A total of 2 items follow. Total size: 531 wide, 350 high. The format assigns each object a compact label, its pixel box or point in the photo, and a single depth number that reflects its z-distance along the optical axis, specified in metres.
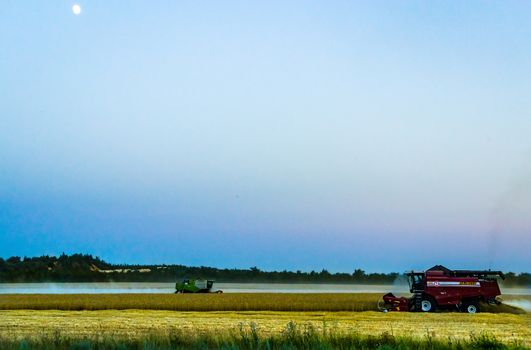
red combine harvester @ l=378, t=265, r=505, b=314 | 41.56
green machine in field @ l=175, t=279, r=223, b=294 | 72.31
